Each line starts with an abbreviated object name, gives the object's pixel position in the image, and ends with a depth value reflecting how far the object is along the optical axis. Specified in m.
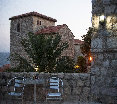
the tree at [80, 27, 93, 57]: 15.55
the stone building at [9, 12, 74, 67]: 20.05
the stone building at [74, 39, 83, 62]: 24.32
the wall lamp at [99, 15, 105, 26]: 3.86
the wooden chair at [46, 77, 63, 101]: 3.87
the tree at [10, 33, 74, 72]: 8.74
